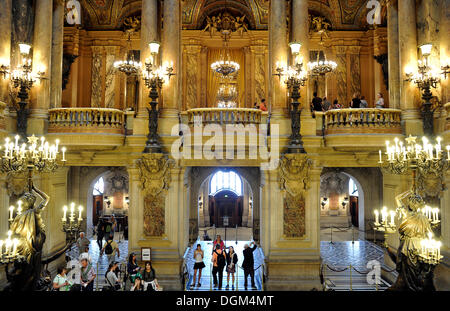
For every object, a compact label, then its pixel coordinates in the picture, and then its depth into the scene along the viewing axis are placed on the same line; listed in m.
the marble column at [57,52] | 12.55
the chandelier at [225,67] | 13.94
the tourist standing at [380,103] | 12.30
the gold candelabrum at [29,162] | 6.74
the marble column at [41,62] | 11.44
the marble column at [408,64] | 11.36
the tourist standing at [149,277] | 8.81
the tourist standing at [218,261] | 10.77
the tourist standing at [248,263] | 10.82
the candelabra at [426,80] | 10.12
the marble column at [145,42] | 11.57
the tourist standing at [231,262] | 10.91
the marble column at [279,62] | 11.59
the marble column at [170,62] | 11.55
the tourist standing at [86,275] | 8.69
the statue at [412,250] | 6.82
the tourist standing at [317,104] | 12.55
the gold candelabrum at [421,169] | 6.57
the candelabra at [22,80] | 10.48
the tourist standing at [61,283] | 7.91
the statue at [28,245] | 6.66
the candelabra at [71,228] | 6.96
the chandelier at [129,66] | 14.58
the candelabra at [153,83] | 10.34
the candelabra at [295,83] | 10.18
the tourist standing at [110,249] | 11.77
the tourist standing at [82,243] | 12.09
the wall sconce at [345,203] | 23.56
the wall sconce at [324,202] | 23.81
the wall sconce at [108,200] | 23.88
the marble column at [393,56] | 12.35
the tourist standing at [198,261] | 10.94
